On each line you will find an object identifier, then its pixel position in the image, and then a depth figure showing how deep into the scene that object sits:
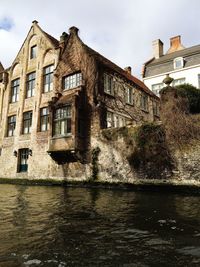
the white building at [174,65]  23.15
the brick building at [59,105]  14.24
